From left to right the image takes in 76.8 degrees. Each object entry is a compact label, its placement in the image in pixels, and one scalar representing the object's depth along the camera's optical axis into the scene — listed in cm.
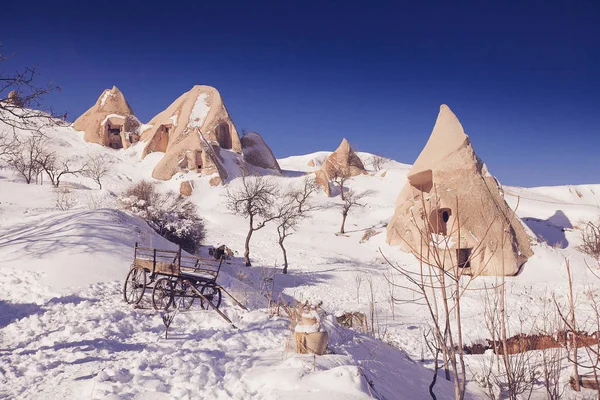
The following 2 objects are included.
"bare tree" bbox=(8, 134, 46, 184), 2747
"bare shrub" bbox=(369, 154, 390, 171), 7019
